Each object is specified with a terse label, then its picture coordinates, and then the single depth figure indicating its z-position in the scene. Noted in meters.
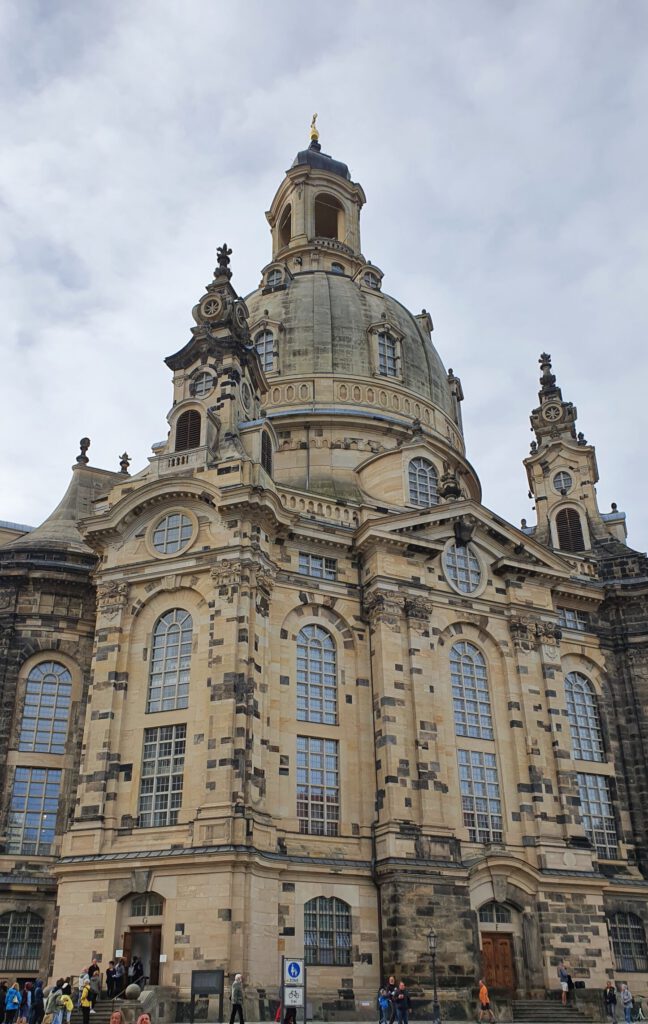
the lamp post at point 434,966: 30.66
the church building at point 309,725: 33.22
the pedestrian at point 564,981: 34.31
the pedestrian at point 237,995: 26.95
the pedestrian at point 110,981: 29.94
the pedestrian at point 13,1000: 28.38
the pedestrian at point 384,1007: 29.83
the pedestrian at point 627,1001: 33.48
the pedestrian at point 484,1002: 31.66
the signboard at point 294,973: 25.42
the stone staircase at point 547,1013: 33.81
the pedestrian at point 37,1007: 28.25
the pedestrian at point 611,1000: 34.62
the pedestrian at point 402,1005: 28.81
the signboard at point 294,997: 25.16
